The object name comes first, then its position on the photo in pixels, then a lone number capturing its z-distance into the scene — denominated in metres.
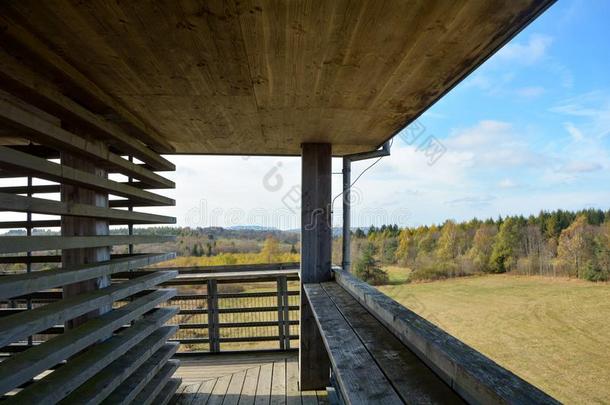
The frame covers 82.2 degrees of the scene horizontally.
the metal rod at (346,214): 3.38
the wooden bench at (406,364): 0.80
